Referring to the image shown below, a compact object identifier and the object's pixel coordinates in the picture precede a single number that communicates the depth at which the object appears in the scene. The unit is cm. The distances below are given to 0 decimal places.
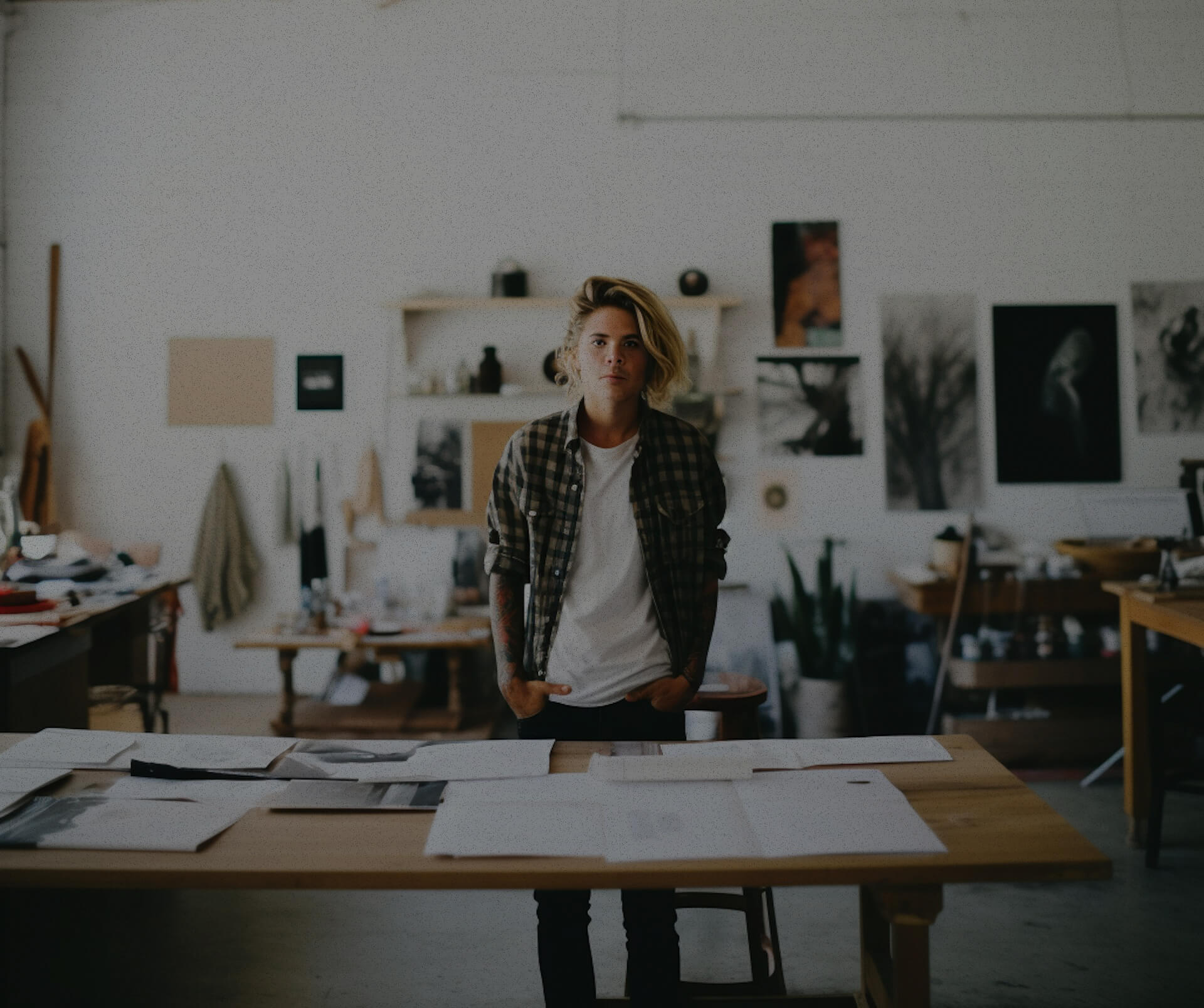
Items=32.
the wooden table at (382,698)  412
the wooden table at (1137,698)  314
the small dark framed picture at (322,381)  491
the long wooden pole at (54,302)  493
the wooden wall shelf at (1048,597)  417
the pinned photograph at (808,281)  479
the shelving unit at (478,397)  472
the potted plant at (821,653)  422
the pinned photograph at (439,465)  489
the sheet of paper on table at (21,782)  140
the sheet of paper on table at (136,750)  160
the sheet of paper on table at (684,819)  123
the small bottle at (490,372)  470
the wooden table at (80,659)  266
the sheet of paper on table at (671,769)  151
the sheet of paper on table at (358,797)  140
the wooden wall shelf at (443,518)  489
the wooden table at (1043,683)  403
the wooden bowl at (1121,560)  423
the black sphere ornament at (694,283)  464
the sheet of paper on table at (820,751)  160
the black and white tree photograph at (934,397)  478
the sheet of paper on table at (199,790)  145
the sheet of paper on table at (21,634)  256
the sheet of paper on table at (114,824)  125
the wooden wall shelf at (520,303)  460
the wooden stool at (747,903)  203
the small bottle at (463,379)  475
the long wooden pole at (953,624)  411
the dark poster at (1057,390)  475
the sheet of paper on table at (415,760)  154
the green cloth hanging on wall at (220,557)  487
